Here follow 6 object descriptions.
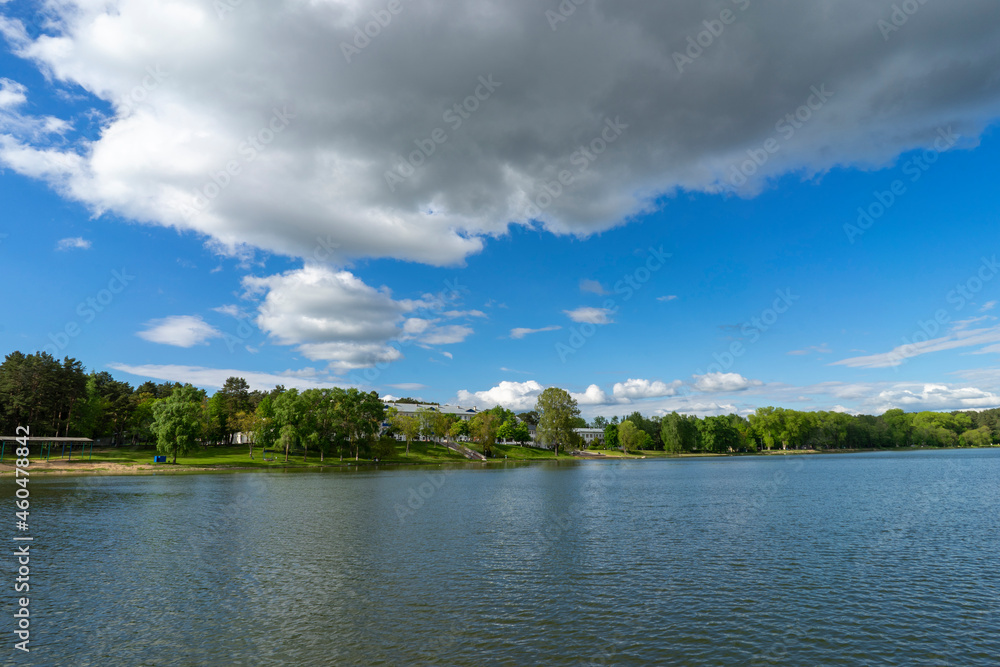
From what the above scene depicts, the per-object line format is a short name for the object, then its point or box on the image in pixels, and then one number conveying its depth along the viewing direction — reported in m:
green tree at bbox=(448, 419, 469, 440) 194.00
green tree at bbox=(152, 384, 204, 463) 108.50
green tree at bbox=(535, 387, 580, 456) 186.25
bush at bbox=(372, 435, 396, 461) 147.00
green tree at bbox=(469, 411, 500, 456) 183.88
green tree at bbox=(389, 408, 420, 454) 160.88
